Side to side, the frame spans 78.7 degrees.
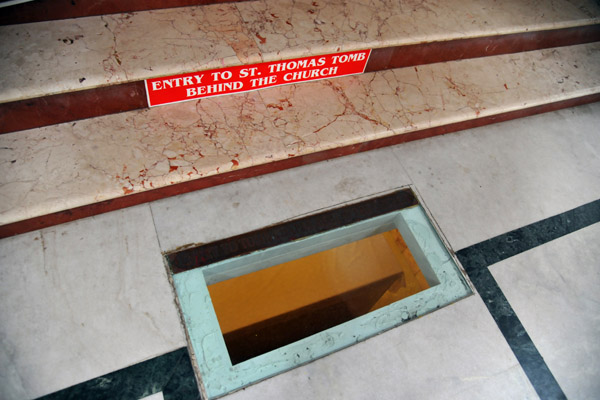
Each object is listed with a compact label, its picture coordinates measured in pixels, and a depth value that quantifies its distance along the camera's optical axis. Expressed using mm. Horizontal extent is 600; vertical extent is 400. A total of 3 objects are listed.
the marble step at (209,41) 1439
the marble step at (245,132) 1451
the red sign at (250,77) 1605
